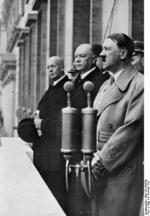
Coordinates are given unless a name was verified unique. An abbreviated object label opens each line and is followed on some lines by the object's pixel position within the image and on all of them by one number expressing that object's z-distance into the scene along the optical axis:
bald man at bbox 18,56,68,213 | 4.75
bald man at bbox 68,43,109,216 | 4.29
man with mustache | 3.82
